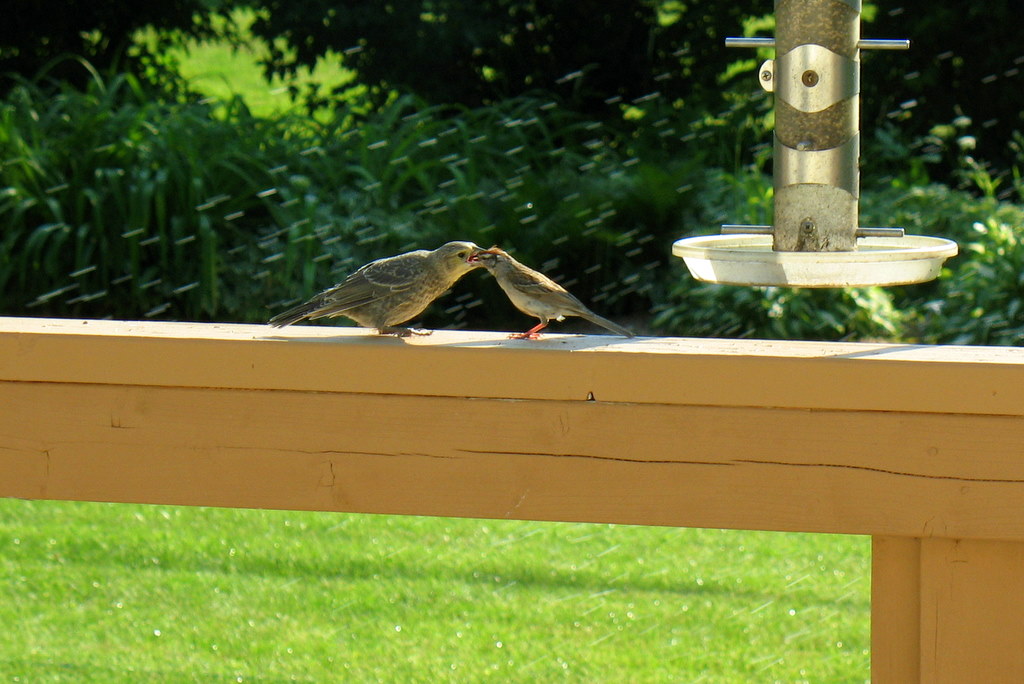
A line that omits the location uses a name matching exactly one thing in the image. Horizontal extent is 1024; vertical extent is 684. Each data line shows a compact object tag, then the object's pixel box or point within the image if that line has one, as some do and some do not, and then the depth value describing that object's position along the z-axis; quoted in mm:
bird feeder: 4387
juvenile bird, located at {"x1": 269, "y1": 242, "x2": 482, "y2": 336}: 4297
